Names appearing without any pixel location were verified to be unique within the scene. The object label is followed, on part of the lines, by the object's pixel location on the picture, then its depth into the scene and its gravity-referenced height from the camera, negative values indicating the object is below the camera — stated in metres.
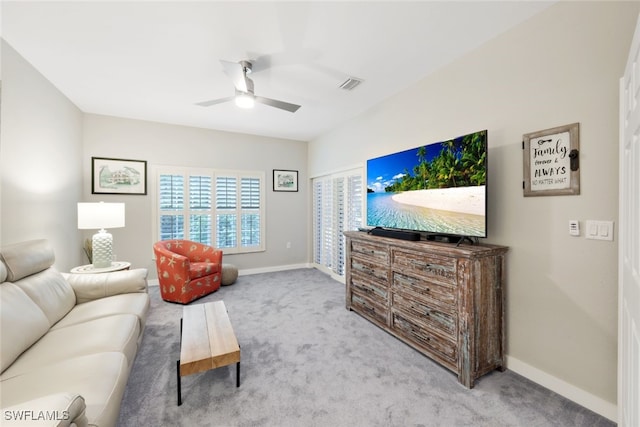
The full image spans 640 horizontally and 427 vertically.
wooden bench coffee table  1.67 -0.92
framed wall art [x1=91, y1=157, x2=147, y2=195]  3.96 +0.57
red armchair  3.46 -0.87
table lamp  2.92 -0.12
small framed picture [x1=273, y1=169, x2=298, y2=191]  5.23 +0.65
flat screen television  2.05 +0.22
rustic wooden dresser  1.91 -0.72
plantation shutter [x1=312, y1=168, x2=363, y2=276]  4.09 -0.02
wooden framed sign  1.73 +0.35
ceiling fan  2.23 +1.16
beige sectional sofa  1.10 -0.79
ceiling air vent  2.85 +1.43
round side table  2.80 -0.62
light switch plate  1.59 -0.11
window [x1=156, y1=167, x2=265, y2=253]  4.38 +0.09
